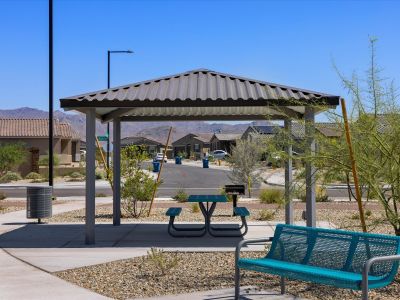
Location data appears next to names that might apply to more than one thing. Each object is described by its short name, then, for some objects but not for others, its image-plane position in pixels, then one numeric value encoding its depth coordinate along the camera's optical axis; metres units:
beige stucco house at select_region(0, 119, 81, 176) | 53.47
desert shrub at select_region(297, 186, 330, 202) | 23.07
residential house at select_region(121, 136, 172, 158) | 115.84
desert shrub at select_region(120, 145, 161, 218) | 16.53
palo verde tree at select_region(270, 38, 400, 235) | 7.85
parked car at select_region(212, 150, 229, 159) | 90.12
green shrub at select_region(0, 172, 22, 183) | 42.84
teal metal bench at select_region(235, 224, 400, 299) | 6.11
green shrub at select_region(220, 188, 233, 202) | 21.90
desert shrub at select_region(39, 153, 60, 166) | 50.25
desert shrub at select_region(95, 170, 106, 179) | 43.69
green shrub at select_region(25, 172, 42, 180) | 44.09
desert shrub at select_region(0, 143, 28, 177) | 34.75
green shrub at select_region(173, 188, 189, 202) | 23.28
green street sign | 22.34
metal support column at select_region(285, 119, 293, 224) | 13.65
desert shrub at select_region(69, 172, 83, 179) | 44.69
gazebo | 11.54
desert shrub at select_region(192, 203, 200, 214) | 18.48
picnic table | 12.56
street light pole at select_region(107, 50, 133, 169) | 37.06
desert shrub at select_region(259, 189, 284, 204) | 21.86
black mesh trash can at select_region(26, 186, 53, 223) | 15.30
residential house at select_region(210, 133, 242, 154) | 109.38
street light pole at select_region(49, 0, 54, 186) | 21.70
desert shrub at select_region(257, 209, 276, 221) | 16.30
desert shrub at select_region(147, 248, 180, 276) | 8.56
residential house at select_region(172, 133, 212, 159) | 129.38
